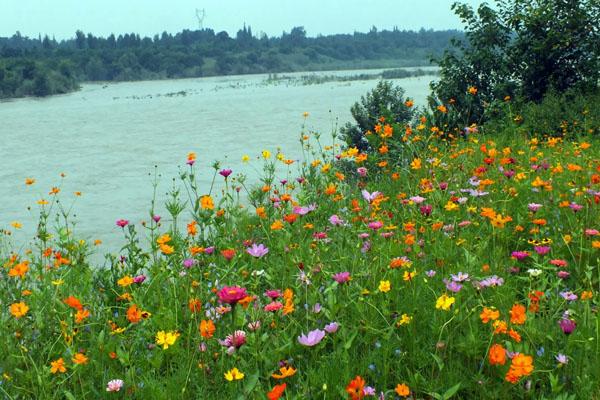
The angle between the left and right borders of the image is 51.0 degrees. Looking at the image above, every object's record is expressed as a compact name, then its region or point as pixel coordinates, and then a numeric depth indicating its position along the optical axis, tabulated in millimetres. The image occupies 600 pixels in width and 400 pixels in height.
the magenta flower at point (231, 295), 1717
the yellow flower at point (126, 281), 2527
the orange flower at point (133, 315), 2195
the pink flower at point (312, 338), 2104
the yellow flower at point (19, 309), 2116
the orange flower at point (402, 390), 1905
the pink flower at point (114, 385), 2193
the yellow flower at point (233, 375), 1820
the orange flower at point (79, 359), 2031
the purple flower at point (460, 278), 2230
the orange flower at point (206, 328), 2062
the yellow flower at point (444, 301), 1981
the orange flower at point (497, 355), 1905
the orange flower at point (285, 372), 1904
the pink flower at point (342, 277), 2264
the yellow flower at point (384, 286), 2354
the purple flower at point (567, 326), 2043
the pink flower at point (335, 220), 3085
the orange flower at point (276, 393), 1565
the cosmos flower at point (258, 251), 2339
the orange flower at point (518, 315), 1954
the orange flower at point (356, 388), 1647
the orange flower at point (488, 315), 2037
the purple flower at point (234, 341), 1923
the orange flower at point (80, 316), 2268
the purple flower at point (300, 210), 2960
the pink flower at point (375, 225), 2697
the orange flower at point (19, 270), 2451
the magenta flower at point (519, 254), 2456
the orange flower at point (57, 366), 2113
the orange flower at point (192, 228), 3081
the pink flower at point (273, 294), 2125
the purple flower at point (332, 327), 2256
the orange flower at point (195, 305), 2347
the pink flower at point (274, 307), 2098
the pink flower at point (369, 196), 3057
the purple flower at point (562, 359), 2021
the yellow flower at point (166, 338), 2117
